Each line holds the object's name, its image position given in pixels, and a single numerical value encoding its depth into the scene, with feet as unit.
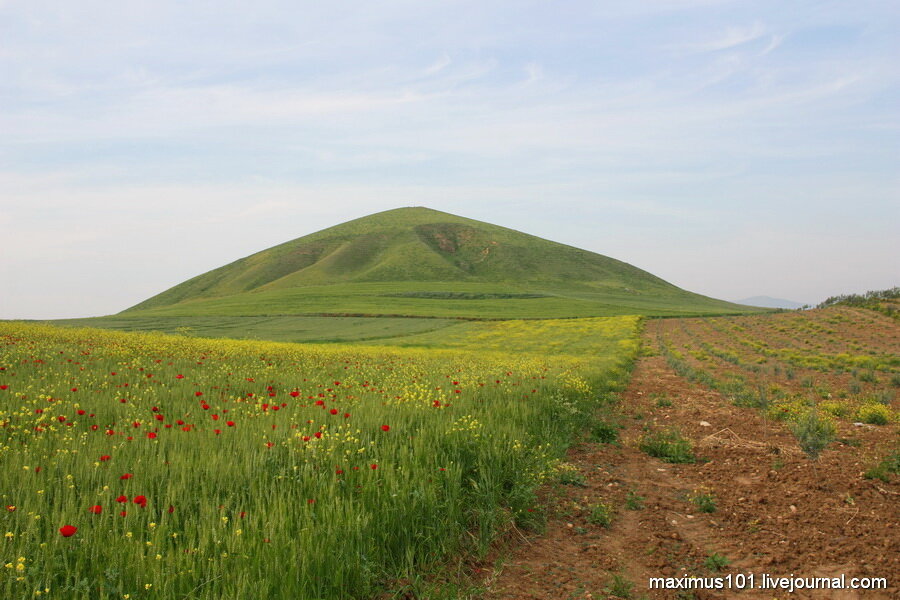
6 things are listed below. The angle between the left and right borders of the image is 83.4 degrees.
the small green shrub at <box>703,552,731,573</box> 15.37
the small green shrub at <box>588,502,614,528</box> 18.40
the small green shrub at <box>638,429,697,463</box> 26.76
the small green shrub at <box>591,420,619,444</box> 30.45
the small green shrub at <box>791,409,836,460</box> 25.29
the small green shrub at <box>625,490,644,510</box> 20.13
